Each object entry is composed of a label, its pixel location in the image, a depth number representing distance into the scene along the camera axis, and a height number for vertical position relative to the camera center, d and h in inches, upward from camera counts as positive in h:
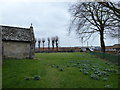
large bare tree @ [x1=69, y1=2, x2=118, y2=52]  651.3 +196.2
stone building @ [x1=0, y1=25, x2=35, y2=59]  589.2 +20.9
